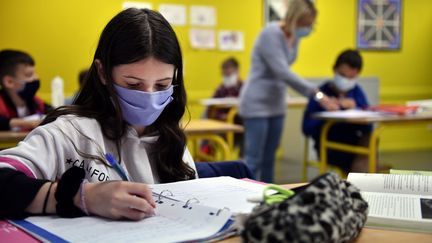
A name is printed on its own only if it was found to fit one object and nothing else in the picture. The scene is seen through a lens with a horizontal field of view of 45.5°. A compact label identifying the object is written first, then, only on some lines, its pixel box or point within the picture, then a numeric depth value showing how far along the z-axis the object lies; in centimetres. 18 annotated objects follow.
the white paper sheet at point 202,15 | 542
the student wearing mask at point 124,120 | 104
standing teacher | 314
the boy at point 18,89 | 289
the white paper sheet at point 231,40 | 556
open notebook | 74
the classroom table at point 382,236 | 76
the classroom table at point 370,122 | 317
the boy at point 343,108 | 344
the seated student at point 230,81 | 508
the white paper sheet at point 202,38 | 539
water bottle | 325
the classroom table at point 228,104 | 431
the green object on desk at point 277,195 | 71
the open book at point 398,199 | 85
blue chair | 140
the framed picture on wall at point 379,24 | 635
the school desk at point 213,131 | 285
